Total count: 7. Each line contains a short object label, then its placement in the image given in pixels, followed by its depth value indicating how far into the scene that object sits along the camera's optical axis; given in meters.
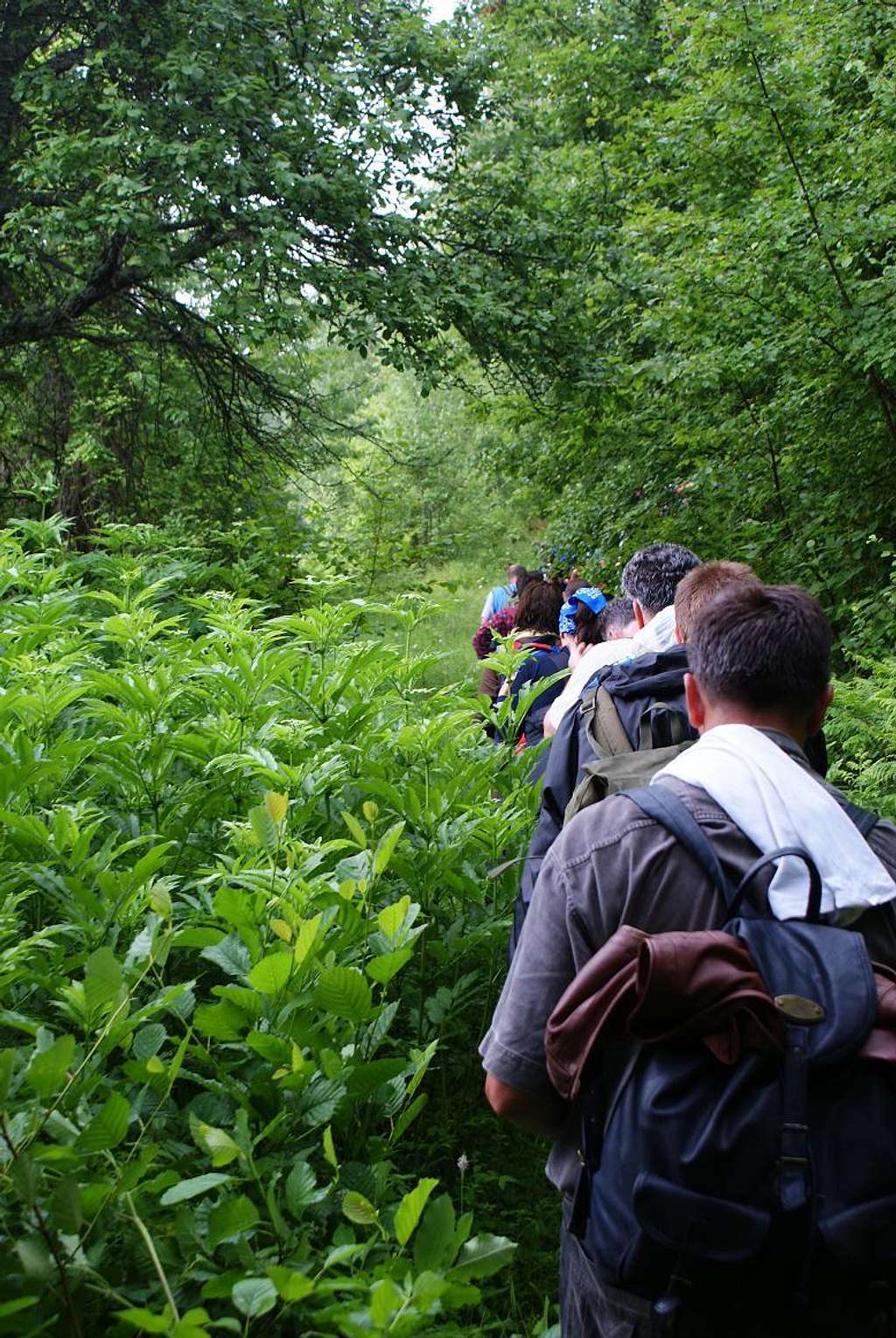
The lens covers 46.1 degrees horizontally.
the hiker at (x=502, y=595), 12.93
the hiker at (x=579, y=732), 3.17
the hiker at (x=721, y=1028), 1.62
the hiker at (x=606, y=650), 4.47
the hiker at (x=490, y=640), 8.83
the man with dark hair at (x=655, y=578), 4.12
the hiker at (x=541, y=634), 6.74
